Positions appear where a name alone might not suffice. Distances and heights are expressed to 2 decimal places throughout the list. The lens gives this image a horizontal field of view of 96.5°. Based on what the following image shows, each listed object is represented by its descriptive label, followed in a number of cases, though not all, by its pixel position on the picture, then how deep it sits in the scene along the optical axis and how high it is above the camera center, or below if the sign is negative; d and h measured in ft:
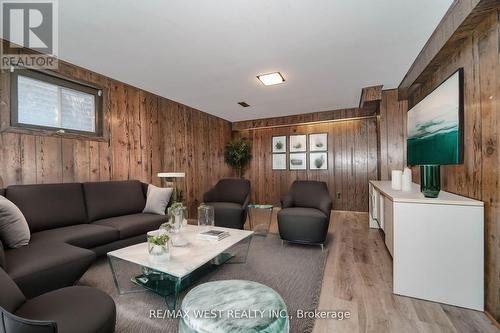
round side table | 12.20 -3.59
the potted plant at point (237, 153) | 19.33 +1.17
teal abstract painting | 6.59 +1.38
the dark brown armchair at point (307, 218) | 9.50 -2.25
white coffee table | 5.37 -2.36
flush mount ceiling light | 10.33 +4.21
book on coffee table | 7.18 -2.25
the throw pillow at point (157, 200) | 10.25 -1.56
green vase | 6.31 -0.47
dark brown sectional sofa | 5.17 -2.09
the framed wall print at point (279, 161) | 19.24 +0.39
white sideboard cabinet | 5.49 -2.20
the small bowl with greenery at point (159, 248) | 5.56 -2.03
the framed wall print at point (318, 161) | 17.79 +0.37
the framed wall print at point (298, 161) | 18.49 +0.40
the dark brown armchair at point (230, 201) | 11.68 -2.07
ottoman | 3.18 -2.23
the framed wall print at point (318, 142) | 17.75 +1.92
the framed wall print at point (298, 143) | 18.49 +1.90
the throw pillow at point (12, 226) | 5.76 -1.54
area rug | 5.06 -3.51
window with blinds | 7.95 +2.57
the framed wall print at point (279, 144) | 19.21 +1.90
